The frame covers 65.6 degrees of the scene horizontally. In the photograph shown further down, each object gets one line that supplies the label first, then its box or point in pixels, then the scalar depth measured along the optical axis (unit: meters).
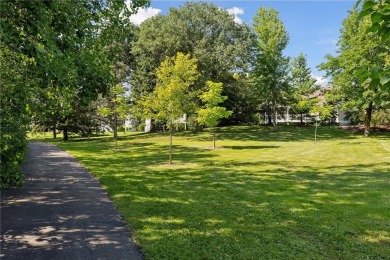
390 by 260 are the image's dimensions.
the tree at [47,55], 3.73
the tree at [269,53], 35.47
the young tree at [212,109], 21.19
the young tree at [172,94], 15.77
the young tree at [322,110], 26.80
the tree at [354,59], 30.39
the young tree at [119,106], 21.44
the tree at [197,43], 33.25
